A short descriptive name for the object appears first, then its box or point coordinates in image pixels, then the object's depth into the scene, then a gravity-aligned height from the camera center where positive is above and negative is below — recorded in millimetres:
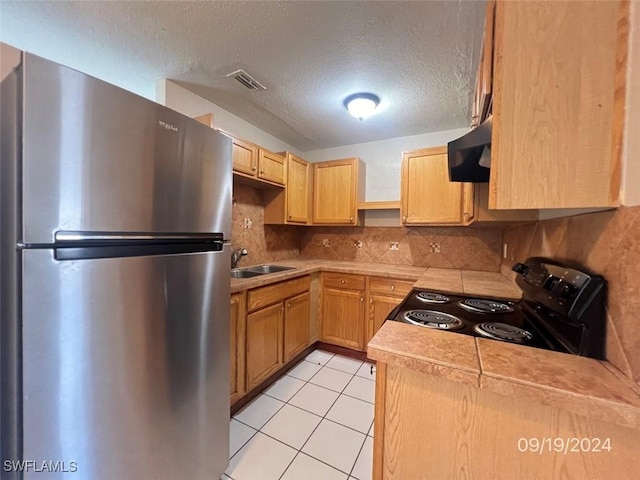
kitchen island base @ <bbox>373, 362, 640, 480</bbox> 530 -481
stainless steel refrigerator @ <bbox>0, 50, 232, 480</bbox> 639 -144
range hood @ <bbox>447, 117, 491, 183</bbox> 910 +372
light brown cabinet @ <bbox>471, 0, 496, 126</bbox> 836 +653
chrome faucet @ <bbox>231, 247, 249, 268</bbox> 2250 -179
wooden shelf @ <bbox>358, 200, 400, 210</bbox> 2578 +348
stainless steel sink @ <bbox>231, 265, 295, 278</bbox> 2307 -336
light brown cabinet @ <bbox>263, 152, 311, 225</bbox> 2585 +418
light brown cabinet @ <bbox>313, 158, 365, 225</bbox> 2705 +532
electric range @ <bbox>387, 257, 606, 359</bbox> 664 -298
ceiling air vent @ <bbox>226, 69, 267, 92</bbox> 1641 +1094
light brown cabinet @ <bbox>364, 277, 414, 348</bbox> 2211 -546
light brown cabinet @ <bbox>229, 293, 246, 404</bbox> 1600 -737
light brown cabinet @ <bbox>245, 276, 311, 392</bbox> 1746 -734
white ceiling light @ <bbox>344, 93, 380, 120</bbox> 1865 +1048
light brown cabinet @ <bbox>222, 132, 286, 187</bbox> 1959 +641
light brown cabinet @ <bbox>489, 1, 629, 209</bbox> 625 +372
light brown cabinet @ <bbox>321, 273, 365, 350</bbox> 2373 -728
